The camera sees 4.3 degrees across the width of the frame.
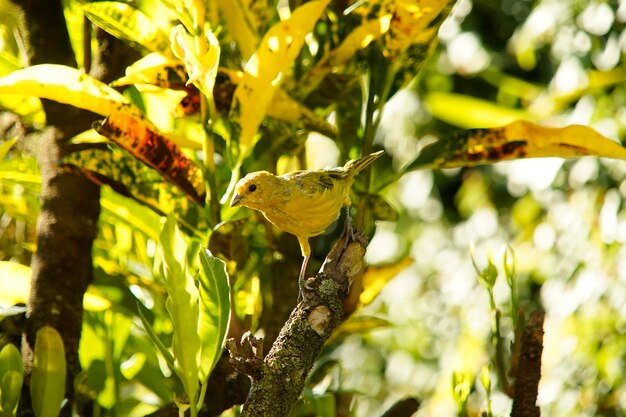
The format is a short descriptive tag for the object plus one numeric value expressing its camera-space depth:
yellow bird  6.44
